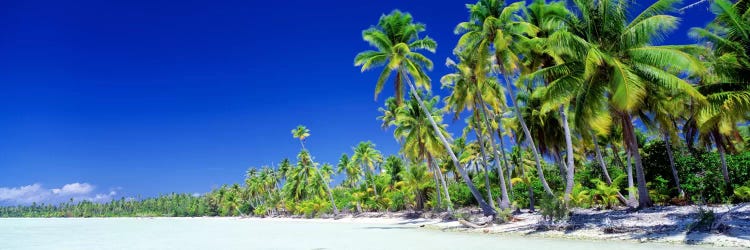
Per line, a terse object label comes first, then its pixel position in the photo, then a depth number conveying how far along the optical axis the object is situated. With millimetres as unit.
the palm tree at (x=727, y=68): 11711
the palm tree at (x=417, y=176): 37156
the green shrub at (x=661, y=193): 21141
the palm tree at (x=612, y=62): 13255
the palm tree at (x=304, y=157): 53612
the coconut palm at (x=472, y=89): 23688
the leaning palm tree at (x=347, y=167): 56875
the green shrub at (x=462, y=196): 39031
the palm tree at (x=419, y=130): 29005
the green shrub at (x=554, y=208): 17000
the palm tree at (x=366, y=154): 48219
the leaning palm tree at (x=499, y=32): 19891
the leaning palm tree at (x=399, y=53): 23375
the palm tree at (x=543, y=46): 18017
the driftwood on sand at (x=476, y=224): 21578
